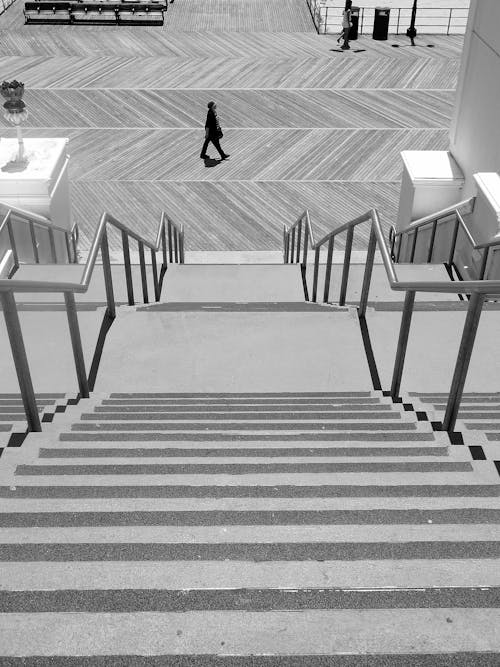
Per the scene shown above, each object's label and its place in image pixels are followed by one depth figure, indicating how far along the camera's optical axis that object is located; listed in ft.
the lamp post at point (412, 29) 65.41
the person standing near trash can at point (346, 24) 62.08
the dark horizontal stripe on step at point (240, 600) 6.66
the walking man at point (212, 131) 41.88
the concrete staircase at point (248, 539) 6.26
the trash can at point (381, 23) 65.62
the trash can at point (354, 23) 64.90
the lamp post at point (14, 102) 31.27
